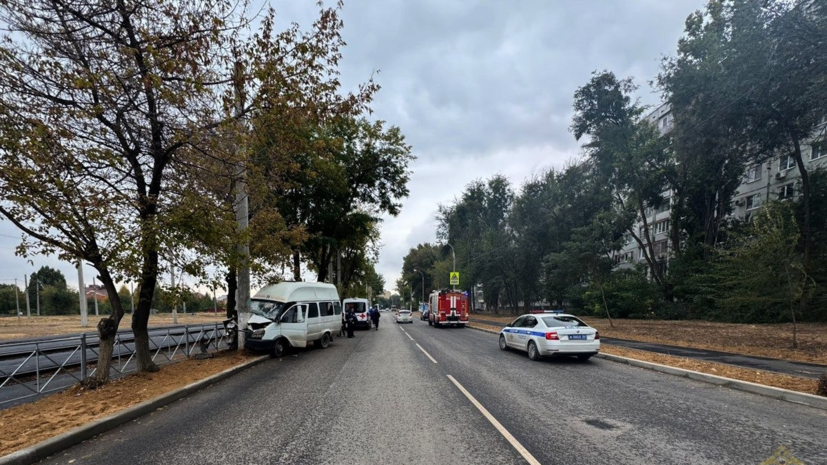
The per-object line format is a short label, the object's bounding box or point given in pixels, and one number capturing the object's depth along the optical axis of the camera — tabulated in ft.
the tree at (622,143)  110.42
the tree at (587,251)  106.73
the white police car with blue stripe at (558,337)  38.06
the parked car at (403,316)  138.51
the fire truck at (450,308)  98.27
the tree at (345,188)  67.72
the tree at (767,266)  42.68
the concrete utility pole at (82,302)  96.84
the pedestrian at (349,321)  71.03
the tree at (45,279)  258.16
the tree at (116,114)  22.17
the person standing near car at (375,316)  98.32
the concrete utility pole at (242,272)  42.68
